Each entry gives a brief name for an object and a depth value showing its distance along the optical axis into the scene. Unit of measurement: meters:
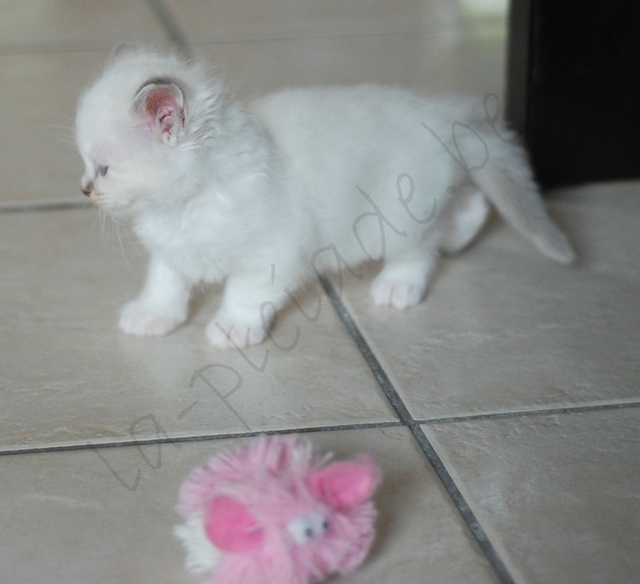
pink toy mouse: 0.50
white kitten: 0.63
